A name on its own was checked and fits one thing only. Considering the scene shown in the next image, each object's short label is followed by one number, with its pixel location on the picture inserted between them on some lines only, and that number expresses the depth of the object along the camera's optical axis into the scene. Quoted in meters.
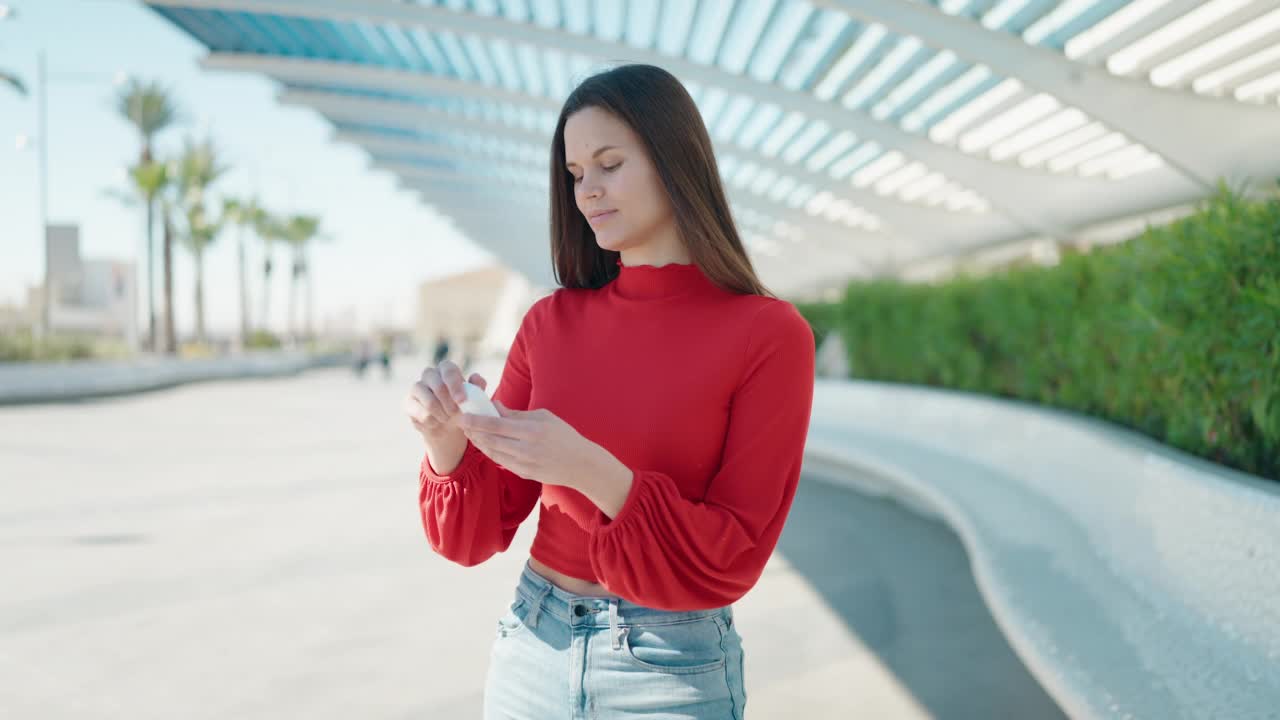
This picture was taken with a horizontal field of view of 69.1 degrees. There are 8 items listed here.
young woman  1.21
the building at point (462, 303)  93.12
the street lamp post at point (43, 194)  23.02
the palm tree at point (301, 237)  57.59
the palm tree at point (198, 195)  38.88
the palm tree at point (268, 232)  52.84
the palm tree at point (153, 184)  30.31
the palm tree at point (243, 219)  44.91
